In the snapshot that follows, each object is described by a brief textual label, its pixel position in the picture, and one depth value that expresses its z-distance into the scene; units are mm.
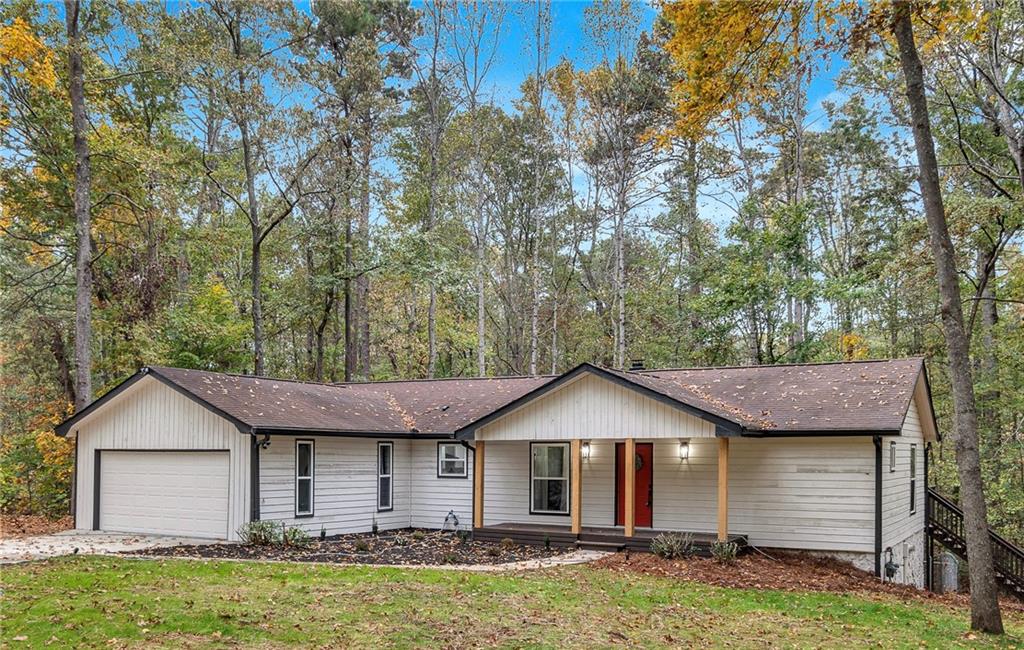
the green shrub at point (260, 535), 13641
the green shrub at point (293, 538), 13742
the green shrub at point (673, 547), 13094
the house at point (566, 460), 13773
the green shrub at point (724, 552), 12868
